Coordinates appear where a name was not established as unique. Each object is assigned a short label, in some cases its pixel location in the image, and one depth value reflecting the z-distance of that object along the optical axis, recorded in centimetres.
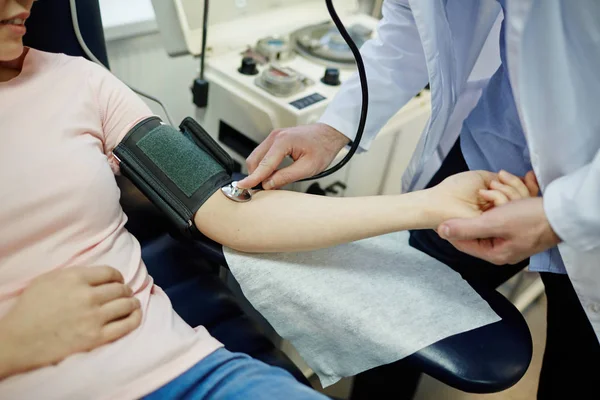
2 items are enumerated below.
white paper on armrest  75
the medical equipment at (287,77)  93
